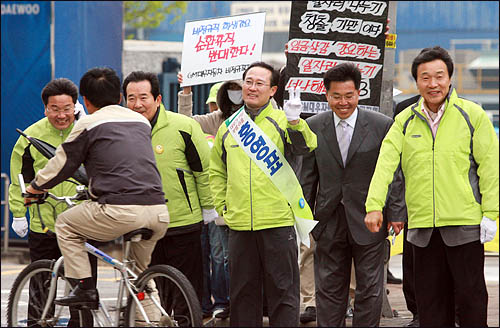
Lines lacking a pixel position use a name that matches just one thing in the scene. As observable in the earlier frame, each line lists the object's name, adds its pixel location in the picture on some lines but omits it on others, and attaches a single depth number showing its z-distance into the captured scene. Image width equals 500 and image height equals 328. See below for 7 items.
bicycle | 12.52
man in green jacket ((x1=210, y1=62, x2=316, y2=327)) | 14.18
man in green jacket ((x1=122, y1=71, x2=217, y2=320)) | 15.24
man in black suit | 14.41
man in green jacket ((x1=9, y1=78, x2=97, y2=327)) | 15.34
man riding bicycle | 12.80
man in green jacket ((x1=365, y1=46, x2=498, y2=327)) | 13.18
